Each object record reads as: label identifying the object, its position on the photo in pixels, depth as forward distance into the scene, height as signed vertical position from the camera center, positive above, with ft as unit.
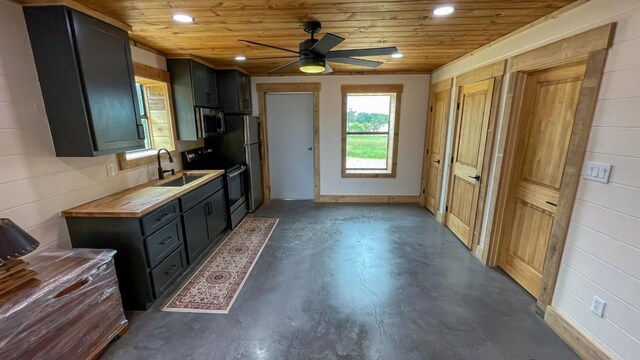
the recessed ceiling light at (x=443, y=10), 6.38 +2.74
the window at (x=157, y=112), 10.60 +0.48
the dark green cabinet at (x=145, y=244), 6.88 -3.30
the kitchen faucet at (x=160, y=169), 10.13 -1.70
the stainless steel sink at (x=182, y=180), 10.30 -2.23
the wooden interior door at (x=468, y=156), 9.89 -1.29
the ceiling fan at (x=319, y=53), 6.60 +1.84
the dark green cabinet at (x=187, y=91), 11.05 +1.35
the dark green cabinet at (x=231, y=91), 13.53 +1.66
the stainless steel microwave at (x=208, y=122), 11.73 +0.07
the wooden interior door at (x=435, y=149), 13.43 -1.35
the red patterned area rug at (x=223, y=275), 7.68 -5.06
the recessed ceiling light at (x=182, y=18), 6.80 +2.70
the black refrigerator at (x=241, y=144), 13.85 -1.04
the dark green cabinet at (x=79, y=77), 6.05 +1.12
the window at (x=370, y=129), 15.53 -0.31
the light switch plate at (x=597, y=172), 5.45 -0.98
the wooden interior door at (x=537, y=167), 7.00 -1.23
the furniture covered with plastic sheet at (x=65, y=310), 4.50 -3.49
